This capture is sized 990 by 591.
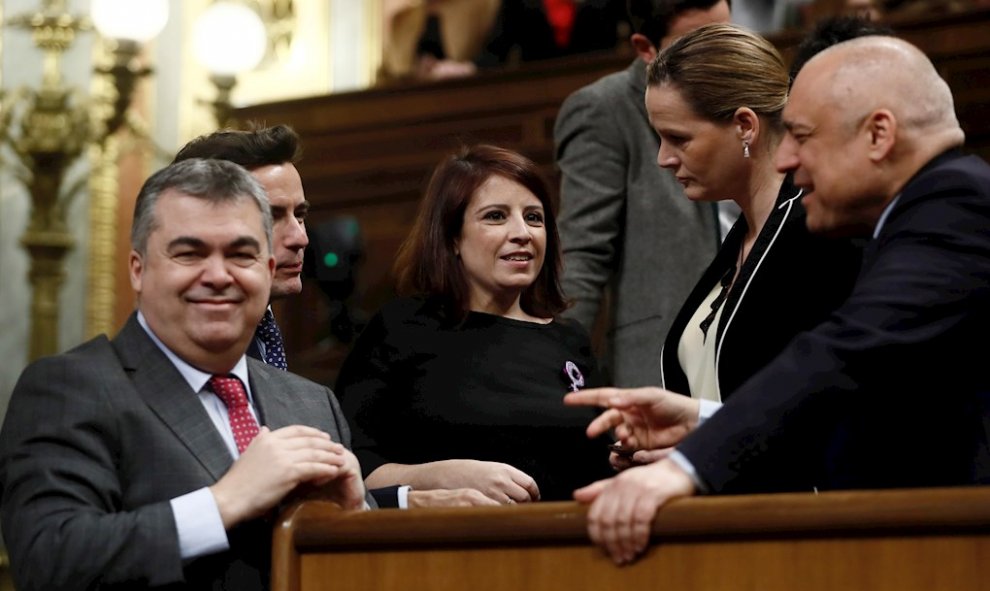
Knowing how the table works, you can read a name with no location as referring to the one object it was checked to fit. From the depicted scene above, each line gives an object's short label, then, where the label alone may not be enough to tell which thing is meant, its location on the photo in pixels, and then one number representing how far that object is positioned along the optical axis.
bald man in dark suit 4.27
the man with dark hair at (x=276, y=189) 6.45
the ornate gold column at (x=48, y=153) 14.09
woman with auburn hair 6.32
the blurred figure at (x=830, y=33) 7.22
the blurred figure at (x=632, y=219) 7.39
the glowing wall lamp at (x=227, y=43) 13.16
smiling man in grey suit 4.42
